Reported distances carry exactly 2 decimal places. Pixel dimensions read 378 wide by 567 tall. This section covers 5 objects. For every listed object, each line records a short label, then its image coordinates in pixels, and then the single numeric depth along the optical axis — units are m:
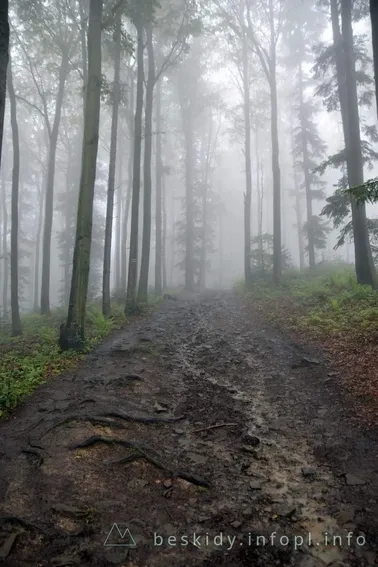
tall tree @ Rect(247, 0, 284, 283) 18.34
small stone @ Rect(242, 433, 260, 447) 4.53
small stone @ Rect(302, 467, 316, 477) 3.87
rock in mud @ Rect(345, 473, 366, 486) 3.64
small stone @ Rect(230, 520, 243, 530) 3.11
